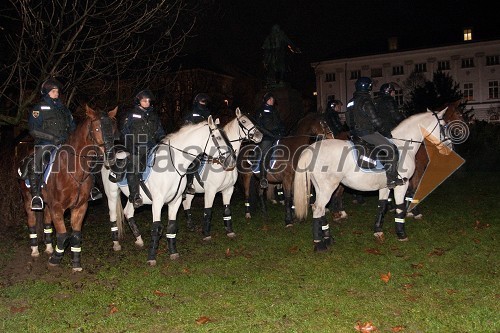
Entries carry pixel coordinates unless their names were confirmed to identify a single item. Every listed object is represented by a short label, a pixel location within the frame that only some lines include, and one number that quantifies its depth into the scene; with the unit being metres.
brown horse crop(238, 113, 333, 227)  11.66
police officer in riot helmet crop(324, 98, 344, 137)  12.30
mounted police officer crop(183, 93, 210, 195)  10.96
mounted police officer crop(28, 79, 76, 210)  7.97
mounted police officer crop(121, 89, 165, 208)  8.58
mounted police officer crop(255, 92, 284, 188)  12.00
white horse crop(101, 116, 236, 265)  8.50
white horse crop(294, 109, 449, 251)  9.14
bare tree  10.65
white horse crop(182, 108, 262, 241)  10.24
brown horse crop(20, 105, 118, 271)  7.69
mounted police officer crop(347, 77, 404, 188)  9.26
